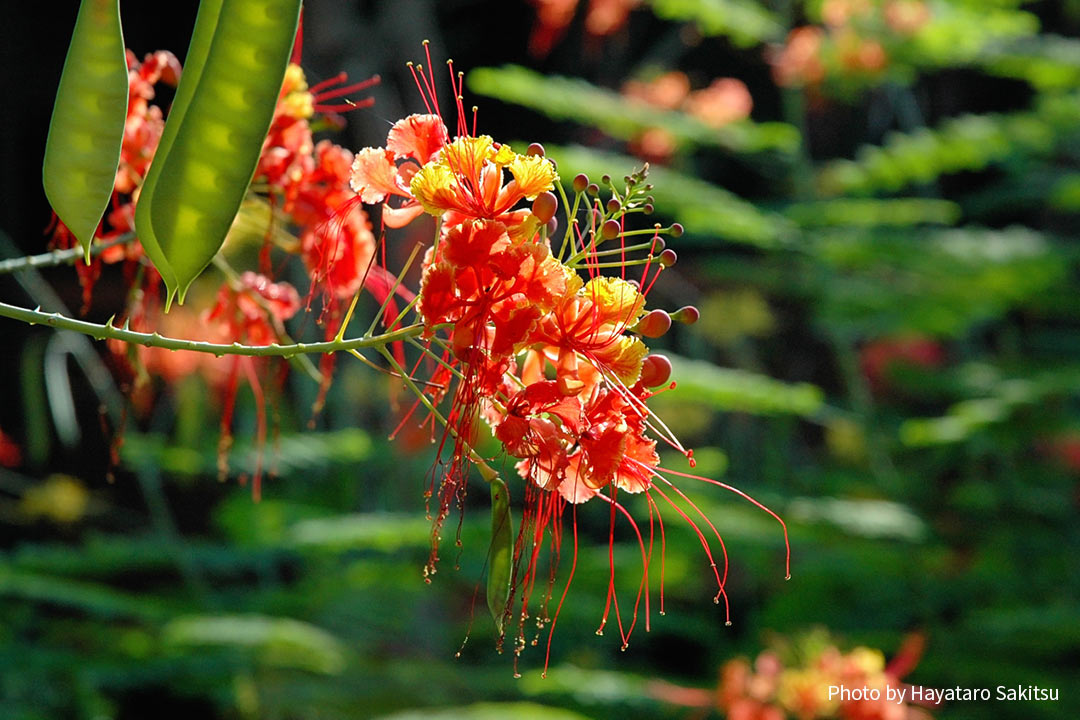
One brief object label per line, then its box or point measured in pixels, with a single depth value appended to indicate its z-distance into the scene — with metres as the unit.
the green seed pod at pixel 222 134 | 1.16
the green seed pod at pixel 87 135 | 1.17
